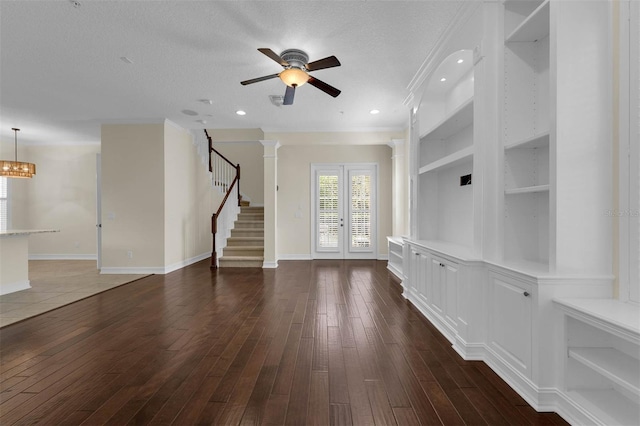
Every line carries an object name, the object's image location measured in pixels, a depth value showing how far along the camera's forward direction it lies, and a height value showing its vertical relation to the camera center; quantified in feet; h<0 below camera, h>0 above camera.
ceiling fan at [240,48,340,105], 10.38 +5.24
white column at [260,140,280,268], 20.99 +0.51
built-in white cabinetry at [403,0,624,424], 5.75 +0.17
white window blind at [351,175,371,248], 23.89 -0.15
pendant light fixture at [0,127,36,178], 18.67 +2.86
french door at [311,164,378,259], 23.90 +0.06
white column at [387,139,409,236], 20.51 +1.53
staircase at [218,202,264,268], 21.24 -2.52
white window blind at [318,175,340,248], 24.09 -0.61
